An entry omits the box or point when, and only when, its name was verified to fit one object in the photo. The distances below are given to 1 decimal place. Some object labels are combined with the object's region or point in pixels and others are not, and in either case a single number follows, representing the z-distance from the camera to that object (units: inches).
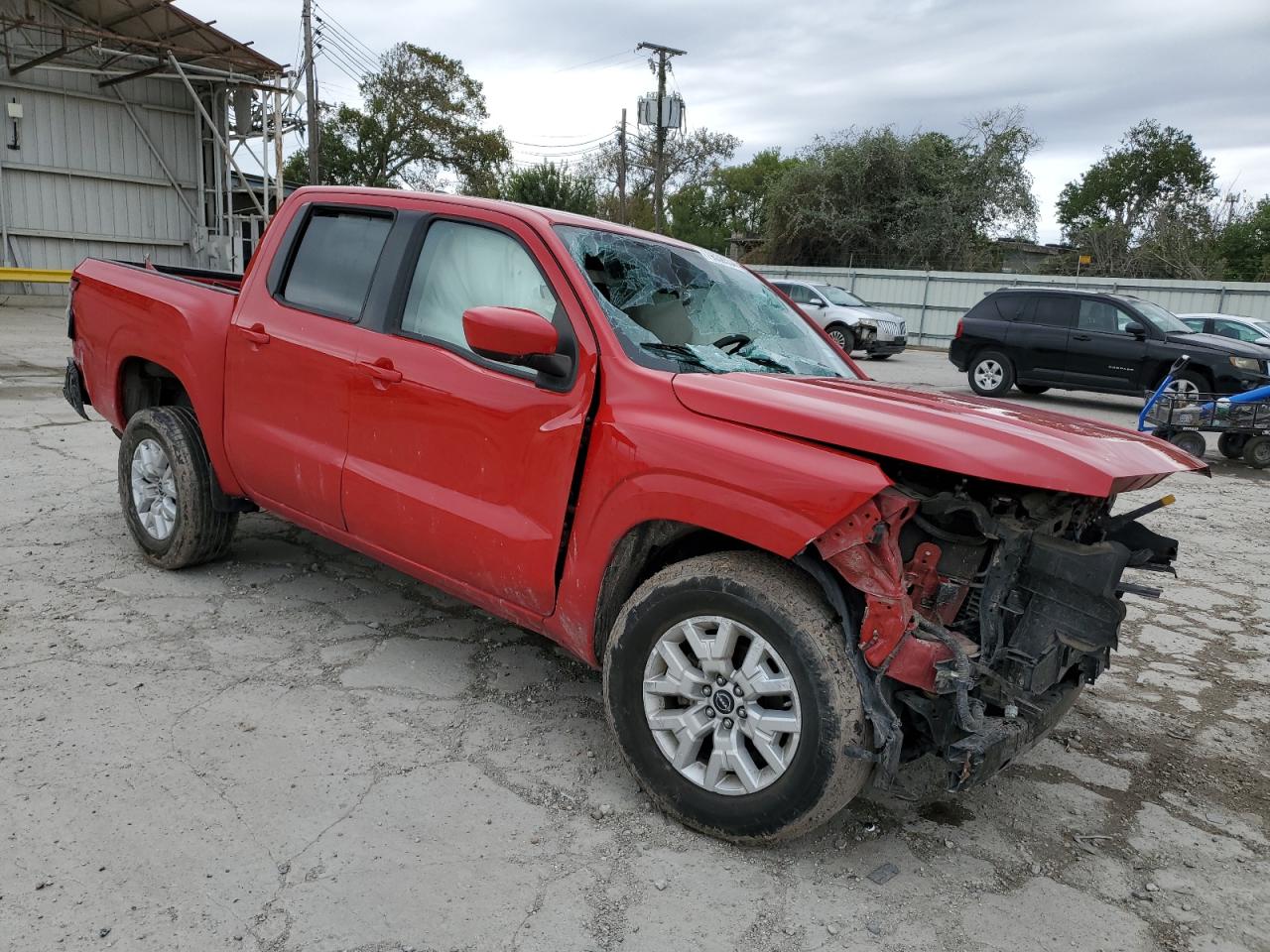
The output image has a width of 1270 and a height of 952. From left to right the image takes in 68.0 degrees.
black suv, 474.0
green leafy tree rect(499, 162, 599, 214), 1334.9
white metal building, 685.9
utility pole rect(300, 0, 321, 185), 1074.7
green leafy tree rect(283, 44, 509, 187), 1482.5
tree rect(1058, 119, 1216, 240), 1995.6
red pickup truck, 94.9
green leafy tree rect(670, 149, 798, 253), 2364.7
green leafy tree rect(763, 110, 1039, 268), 1282.0
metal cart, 354.9
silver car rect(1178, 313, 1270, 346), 587.5
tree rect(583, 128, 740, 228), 1904.5
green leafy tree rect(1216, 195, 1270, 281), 1558.8
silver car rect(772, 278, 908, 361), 737.0
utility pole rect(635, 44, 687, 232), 1280.8
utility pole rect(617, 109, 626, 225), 1696.6
